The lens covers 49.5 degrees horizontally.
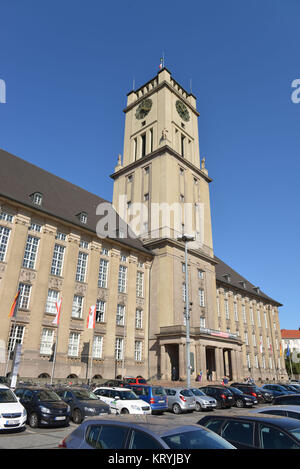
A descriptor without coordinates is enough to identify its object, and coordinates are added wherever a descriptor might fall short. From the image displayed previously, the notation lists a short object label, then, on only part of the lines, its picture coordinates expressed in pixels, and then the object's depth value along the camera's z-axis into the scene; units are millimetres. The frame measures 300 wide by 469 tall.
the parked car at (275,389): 27719
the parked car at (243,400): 22875
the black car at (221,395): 21969
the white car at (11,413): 11102
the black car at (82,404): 14312
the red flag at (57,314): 27750
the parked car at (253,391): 25175
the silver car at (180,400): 19219
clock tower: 39719
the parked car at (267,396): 25969
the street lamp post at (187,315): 24506
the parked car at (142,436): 4445
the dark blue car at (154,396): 17859
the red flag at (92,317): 30230
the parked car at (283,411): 8272
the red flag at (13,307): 25395
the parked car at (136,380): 27234
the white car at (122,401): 15430
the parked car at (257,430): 5775
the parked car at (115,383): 22688
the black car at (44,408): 12805
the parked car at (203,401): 20141
